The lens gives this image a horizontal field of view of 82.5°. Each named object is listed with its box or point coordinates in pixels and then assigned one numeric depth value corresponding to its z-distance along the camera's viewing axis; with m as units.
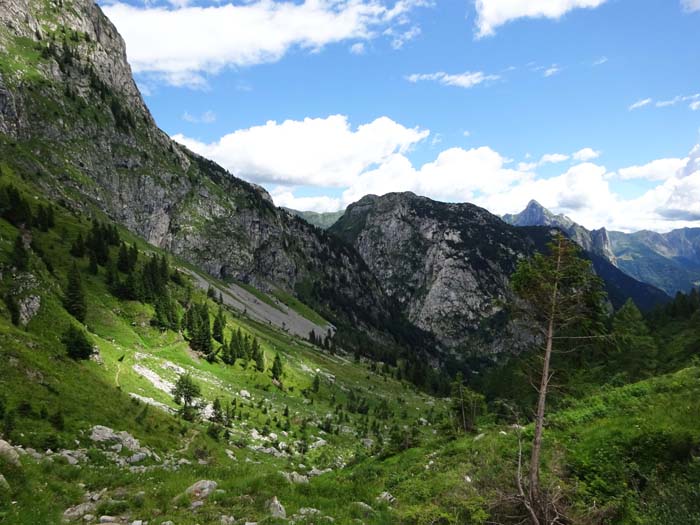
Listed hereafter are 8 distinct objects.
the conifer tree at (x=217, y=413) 48.09
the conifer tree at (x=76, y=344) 42.84
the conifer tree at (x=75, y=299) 55.22
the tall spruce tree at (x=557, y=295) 17.88
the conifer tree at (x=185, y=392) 48.83
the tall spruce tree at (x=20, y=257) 52.66
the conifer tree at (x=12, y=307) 40.83
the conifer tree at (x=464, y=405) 44.61
